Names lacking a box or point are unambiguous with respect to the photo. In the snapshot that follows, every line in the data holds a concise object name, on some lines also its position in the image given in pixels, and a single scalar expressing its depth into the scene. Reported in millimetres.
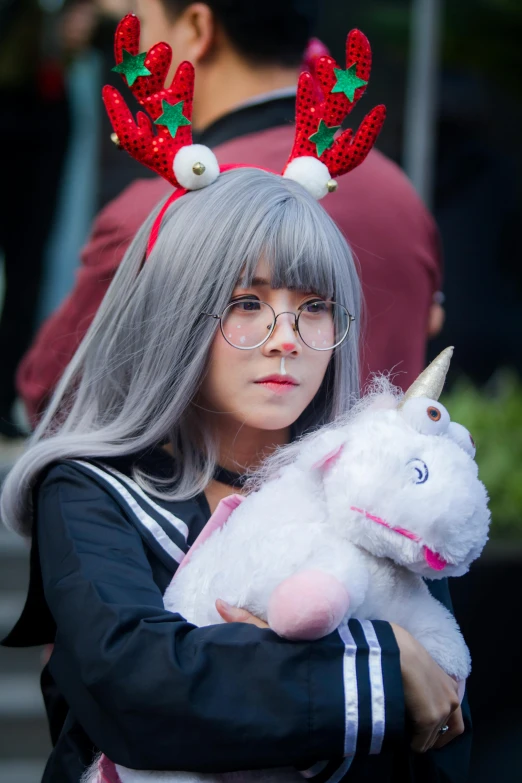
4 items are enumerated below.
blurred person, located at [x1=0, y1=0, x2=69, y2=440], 9498
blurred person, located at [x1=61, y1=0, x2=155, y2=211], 9783
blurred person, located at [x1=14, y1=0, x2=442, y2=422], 4056
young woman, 2563
